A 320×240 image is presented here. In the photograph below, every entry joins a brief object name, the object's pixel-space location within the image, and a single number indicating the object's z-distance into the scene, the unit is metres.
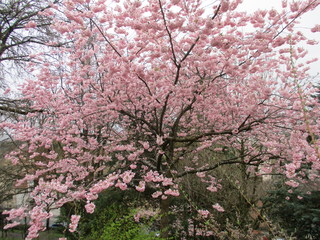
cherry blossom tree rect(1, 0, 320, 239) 4.33
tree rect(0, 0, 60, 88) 6.89
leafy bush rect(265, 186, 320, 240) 5.24
